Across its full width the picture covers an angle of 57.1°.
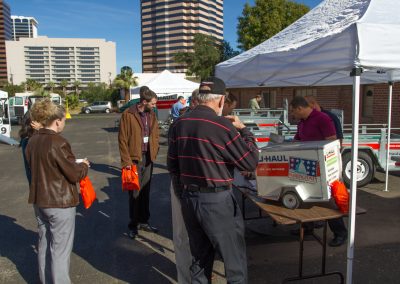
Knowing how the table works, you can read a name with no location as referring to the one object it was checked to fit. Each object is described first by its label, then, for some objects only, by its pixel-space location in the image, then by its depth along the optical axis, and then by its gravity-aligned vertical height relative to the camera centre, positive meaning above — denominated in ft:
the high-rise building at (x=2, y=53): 450.50 +65.53
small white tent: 70.38 +4.04
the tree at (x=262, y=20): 77.51 +18.21
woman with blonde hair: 9.73 -2.03
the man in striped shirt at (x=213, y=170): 8.32 -1.48
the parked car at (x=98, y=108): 166.81 -1.06
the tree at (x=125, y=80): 216.74 +15.49
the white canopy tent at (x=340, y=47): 9.58 +1.72
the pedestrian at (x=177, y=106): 37.60 -0.04
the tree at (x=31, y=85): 314.02 +17.93
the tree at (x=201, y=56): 183.01 +26.66
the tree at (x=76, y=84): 372.79 +21.89
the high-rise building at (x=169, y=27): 489.67 +106.49
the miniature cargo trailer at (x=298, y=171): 10.01 -1.87
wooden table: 9.83 -2.98
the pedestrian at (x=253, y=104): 45.32 +0.20
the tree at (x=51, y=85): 335.71 +18.96
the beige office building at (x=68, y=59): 476.13 +62.67
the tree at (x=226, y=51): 155.12 +23.52
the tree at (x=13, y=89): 284.33 +13.45
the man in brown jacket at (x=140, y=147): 14.94 -1.70
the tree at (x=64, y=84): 366.22 +21.75
